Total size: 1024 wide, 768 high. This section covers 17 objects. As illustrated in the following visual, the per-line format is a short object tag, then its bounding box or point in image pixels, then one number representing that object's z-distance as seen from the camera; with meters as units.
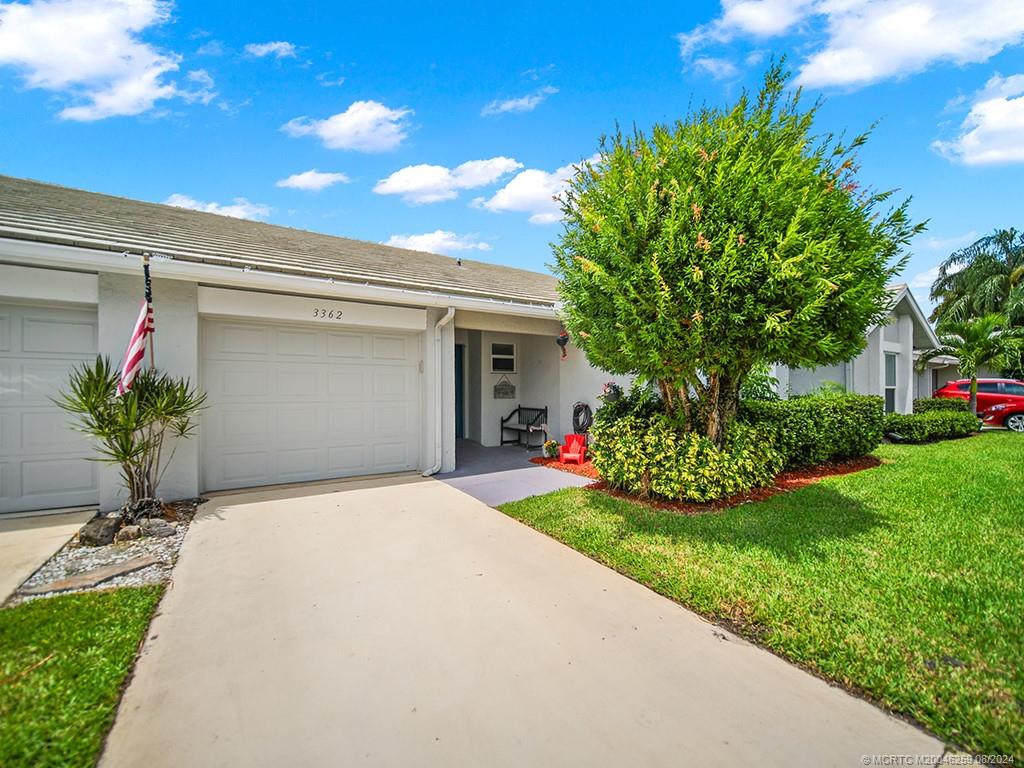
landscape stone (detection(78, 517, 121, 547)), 4.48
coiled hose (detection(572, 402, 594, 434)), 9.25
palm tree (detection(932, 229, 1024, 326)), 22.80
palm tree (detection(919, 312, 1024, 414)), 12.58
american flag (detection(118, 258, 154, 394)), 4.93
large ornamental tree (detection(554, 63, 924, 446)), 4.34
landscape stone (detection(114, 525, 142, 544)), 4.62
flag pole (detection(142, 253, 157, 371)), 5.12
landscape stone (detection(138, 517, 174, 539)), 4.76
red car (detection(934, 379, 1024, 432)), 13.95
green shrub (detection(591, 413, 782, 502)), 5.51
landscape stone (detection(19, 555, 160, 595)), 3.56
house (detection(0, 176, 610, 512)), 5.29
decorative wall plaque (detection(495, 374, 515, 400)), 11.02
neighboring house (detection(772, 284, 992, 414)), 11.63
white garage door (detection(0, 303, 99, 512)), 5.24
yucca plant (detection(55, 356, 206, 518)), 4.91
